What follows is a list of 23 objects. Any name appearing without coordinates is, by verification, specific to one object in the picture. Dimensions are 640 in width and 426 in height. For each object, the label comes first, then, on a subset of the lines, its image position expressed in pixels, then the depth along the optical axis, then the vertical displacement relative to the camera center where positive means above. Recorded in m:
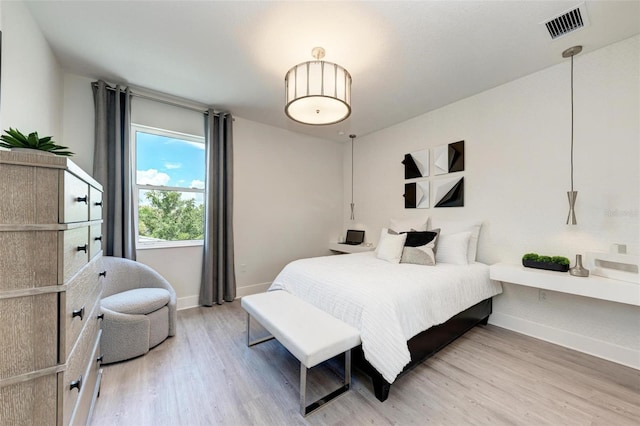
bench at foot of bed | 1.53 -0.80
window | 3.06 +0.35
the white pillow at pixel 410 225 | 3.36 -0.15
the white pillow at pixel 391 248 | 2.90 -0.40
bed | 1.67 -0.71
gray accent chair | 2.02 -0.83
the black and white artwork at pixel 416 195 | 3.52 +0.27
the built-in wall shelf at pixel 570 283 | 1.86 -0.58
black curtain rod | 2.73 +1.38
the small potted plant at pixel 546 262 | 2.23 -0.45
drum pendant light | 1.85 +0.93
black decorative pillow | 2.72 -0.38
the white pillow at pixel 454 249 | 2.74 -0.39
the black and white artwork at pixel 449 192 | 3.15 +0.28
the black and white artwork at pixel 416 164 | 3.52 +0.72
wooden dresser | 0.79 -0.25
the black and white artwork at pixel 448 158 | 3.16 +0.72
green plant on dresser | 0.98 +0.29
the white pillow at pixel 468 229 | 2.83 -0.19
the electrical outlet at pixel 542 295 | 2.53 -0.82
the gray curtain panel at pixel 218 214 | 3.28 +0.00
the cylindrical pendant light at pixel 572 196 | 2.23 +0.16
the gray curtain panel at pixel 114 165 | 2.62 +0.52
